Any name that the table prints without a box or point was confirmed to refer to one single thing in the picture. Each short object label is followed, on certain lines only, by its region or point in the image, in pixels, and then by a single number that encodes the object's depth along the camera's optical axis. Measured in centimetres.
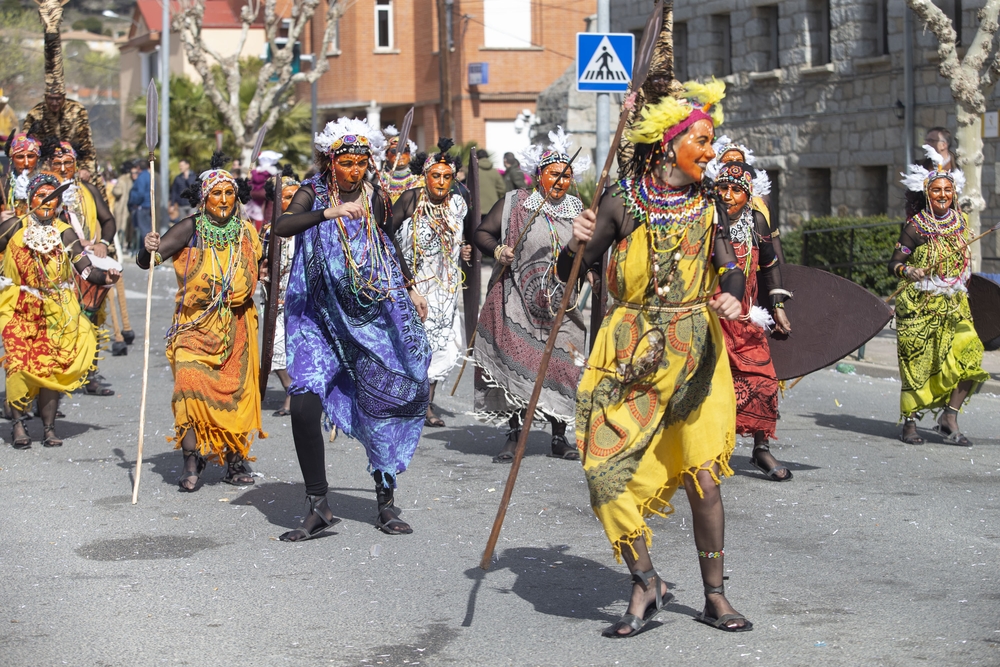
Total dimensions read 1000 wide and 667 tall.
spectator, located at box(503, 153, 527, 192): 2278
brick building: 4084
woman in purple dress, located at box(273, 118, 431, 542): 710
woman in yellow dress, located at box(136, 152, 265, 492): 816
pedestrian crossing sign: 1467
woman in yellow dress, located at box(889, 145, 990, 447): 960
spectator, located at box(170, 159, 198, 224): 2780
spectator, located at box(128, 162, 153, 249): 2934
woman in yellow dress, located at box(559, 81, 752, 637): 542
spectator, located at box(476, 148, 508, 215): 2088
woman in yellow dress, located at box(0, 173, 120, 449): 962
